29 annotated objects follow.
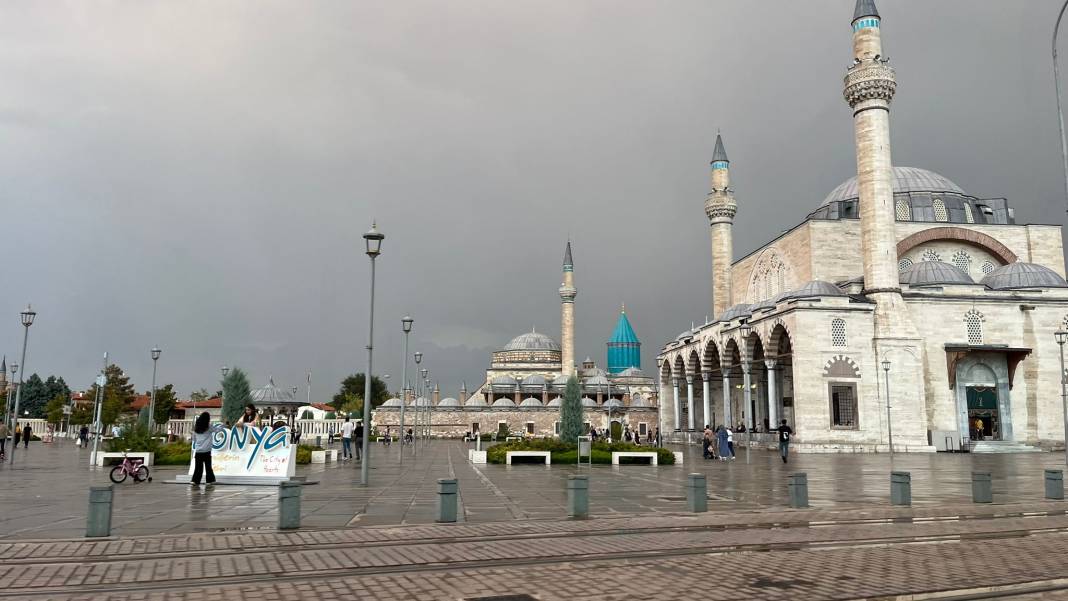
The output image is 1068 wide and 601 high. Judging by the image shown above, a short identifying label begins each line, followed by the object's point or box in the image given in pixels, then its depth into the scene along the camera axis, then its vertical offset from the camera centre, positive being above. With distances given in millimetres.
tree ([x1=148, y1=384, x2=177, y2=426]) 65875 +686
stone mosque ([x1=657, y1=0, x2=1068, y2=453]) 36844 +4419
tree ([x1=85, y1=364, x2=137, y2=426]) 60906 +1471
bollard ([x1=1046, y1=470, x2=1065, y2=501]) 13805 -1264
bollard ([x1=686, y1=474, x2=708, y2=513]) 11609 -1253
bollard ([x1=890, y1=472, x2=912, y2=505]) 12664 -1236
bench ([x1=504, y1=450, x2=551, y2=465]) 25547 -1391
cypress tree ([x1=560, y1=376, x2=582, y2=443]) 27578 -67
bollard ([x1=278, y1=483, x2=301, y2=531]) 9586 -1249
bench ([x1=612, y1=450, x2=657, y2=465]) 25469 -1362
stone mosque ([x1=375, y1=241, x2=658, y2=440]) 70562 +2729
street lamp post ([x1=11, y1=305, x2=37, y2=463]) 26547 +3356
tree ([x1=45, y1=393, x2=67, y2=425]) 67188 +32
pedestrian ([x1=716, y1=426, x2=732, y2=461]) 30672 -1147
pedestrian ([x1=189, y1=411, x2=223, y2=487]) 15172 -821
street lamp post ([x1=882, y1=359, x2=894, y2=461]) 36312 -784
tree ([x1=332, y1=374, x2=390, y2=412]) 104062 +3407
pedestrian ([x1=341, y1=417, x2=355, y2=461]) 28594 -1389
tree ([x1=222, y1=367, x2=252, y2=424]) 33719 +849
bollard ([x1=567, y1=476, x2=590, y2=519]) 11086 -1274
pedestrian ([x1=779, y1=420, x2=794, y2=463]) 27562 -939
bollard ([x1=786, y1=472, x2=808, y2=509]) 12336 -1248
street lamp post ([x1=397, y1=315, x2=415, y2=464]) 31339 +3757
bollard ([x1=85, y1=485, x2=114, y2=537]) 8766 -1242
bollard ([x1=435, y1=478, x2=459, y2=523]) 10297 -1246
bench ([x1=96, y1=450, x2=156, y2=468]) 20359 -1370
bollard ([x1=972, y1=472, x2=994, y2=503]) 13227 -1289
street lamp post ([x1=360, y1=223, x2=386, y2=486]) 17812 +4104
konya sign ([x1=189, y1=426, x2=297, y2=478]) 16031 -937
